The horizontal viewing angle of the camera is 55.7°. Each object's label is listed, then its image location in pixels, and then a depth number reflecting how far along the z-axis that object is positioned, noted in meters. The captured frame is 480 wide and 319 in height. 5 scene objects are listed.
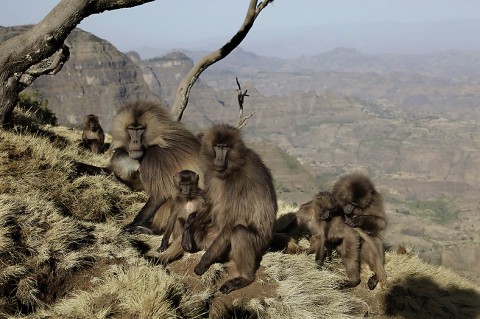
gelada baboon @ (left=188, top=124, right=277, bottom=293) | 4.96
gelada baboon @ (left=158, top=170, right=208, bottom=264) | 5.61
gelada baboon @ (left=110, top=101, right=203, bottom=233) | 5.93
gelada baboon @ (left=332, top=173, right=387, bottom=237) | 6.75
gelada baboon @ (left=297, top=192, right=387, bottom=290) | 6.36
